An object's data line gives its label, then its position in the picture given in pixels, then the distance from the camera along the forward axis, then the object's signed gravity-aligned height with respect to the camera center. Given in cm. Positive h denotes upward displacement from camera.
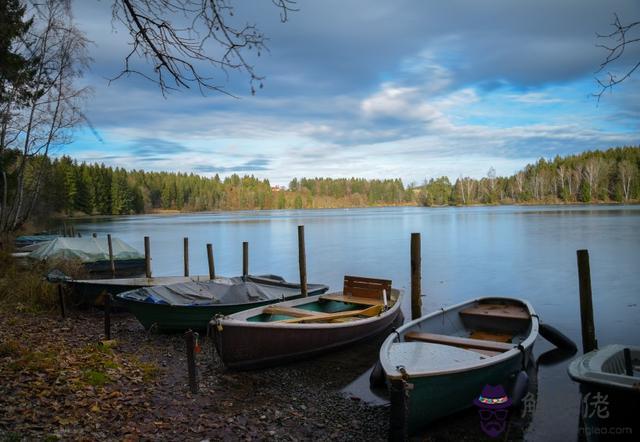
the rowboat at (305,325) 885 -242
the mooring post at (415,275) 1191 -173
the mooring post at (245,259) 1866 -186
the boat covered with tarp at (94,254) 2066 -166
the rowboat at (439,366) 633 -235
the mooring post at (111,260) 2194 -200
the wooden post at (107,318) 1036 -223
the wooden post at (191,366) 748 -238
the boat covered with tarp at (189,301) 1106 -213
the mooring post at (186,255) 2084 -184
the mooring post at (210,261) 1766 -181
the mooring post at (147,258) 1930 -177
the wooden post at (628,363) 642 -223
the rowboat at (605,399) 518 -224
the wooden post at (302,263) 1383 -159
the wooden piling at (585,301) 953 -202
